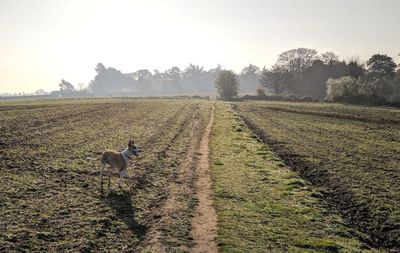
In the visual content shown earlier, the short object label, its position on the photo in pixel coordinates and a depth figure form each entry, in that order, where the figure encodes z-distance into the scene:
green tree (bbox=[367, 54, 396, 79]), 135.62
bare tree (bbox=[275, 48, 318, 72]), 163.75
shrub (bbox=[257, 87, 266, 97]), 136.18
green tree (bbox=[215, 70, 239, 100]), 147.38
